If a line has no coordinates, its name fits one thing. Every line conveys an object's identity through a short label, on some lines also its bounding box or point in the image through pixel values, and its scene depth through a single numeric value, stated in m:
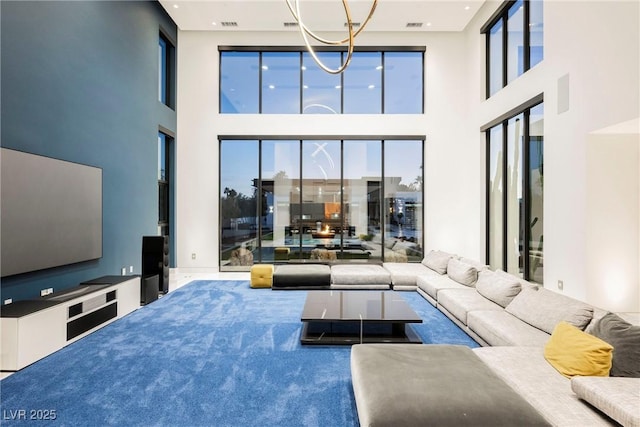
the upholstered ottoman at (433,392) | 1.56
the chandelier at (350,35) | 2.79
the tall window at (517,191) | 4.79
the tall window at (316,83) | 7.28
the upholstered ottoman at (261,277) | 5.72
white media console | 2.69
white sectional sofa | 1.64
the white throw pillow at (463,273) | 4.64
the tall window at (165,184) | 6.86
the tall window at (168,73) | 6.93
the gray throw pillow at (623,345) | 1.90
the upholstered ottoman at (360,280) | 5.47
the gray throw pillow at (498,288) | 3.59
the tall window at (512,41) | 4.86
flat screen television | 3.07
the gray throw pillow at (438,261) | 5.65
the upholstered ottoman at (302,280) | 5.53
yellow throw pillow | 1.96
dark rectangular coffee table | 3.24
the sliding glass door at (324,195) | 7.30
